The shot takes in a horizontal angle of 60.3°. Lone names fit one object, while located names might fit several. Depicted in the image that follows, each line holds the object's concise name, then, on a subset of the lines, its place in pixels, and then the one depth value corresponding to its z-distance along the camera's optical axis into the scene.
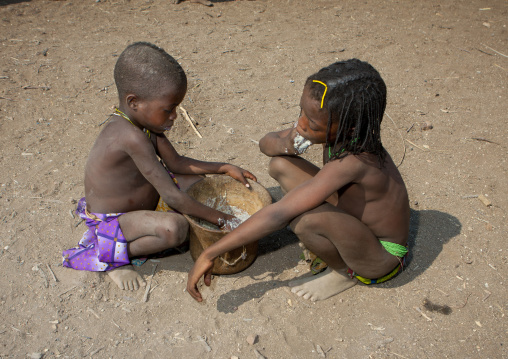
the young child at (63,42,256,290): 2.27
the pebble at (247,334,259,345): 2.19
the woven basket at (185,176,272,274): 2.36
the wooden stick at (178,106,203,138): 3.66
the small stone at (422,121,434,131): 3.80
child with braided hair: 1.99
